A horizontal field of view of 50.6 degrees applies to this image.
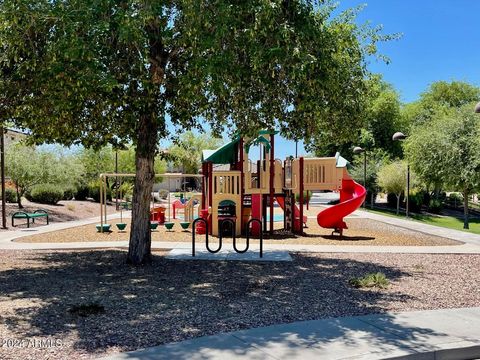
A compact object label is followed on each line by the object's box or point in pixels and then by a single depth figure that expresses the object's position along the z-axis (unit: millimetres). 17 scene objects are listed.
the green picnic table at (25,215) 20547
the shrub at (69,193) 35809
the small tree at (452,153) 24859
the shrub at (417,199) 39594
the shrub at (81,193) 38625
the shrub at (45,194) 30422
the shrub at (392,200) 43612
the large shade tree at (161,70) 7961
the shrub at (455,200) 48969
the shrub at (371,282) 9078
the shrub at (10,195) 29609
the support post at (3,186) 19138
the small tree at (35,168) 26906
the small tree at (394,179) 37250
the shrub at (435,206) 40281
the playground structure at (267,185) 16844
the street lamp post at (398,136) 23305
